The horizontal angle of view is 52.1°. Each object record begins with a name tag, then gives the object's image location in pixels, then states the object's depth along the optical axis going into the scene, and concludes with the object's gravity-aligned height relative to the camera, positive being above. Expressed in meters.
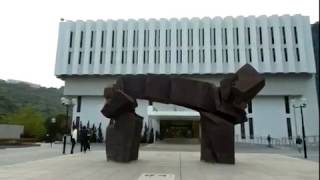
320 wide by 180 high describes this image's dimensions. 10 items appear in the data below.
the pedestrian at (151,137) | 48.97 -0.04
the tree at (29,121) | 56.91 +2.65
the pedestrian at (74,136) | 21.99 +0.02
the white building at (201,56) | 51.91 +13.03
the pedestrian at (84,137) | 22.93 -0.04
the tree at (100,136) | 52.94 +0.08
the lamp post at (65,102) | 26.39 +2.78
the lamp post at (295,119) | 53.78 +2.94
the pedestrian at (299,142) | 25.50 -0.35
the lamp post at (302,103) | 25.11 +2.67
